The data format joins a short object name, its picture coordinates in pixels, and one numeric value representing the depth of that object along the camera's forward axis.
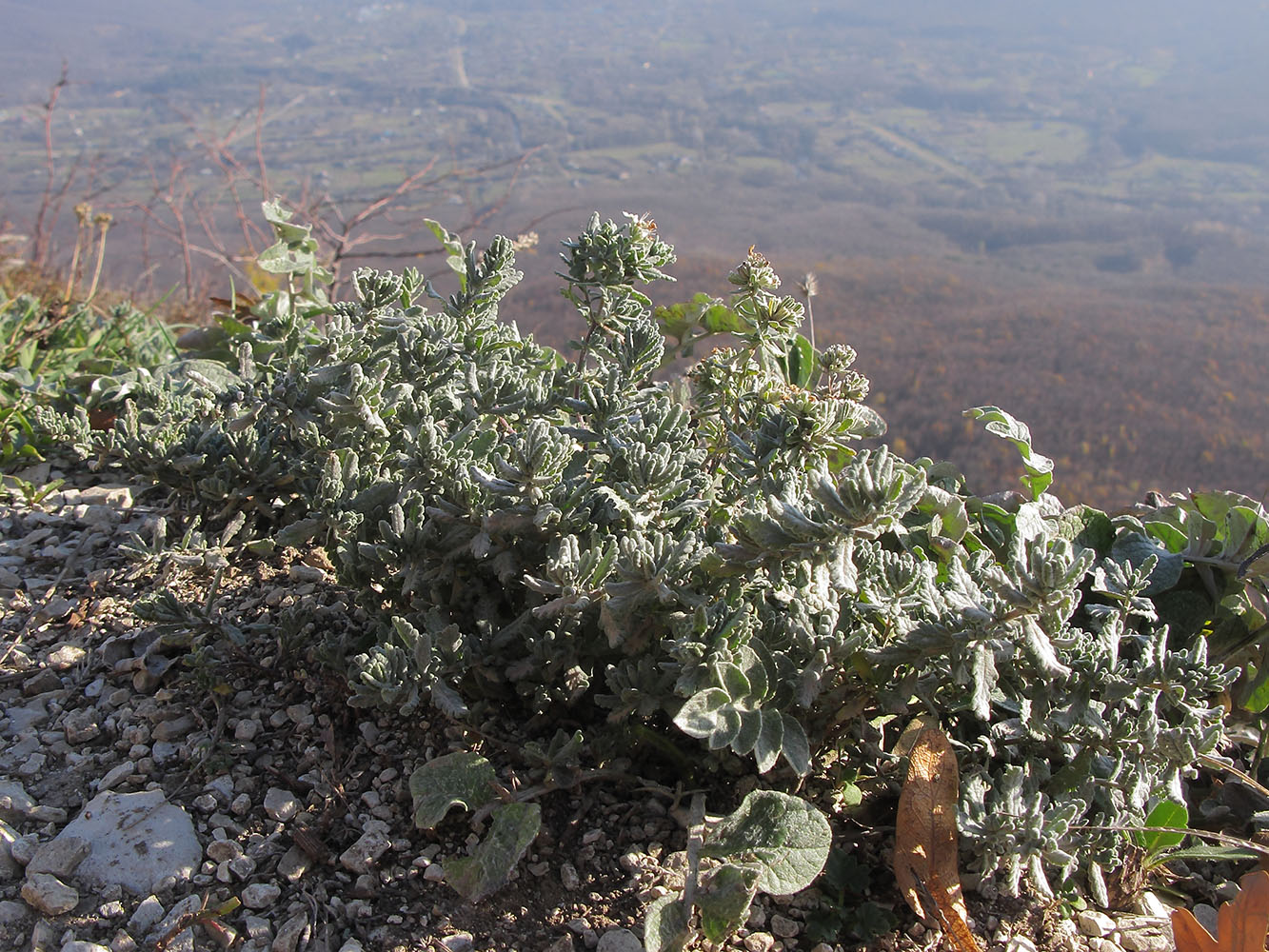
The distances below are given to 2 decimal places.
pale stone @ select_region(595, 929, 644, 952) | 0.39
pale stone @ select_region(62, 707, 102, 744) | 0.49
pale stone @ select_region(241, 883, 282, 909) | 0.40
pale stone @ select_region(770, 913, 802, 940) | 0.41
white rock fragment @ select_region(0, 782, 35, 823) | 0.44
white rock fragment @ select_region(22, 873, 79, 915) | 0.40
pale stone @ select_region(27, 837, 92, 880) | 0.41
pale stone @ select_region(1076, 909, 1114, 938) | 0.42
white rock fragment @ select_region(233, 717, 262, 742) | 0.48
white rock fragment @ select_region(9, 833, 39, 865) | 0.42
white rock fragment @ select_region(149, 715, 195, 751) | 0.49
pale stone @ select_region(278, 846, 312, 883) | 0.42
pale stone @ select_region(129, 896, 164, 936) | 0.39
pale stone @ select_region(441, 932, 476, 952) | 0.39
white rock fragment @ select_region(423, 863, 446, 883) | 0.41
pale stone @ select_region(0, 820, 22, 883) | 0.41
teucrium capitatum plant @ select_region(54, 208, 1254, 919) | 0.38
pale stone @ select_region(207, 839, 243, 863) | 0.42
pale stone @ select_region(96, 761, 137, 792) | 0.46
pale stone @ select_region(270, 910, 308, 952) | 0.39
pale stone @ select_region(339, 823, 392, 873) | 0.42
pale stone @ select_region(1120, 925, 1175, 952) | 0.42
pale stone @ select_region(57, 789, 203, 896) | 0.41
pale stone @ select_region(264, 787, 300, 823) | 0.44
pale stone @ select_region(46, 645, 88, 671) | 0.53
